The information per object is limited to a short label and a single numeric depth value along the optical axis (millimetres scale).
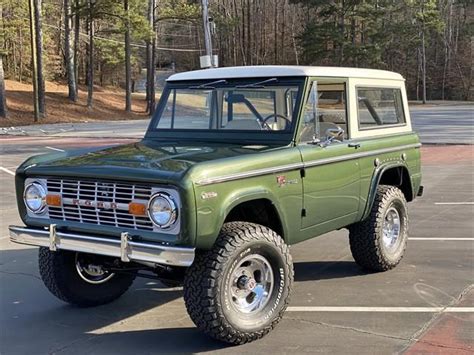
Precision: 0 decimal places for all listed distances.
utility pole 19109
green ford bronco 3861
